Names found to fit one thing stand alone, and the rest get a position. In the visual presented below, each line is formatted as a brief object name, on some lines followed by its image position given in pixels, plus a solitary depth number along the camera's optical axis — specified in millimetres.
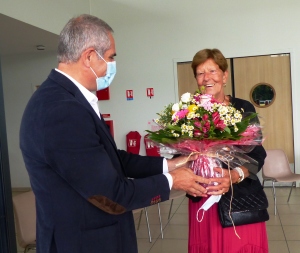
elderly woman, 1850
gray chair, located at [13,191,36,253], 2660
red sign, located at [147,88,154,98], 6809
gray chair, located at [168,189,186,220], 3925
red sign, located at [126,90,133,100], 6910
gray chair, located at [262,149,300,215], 5094
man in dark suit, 1171
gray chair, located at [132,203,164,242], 4025
